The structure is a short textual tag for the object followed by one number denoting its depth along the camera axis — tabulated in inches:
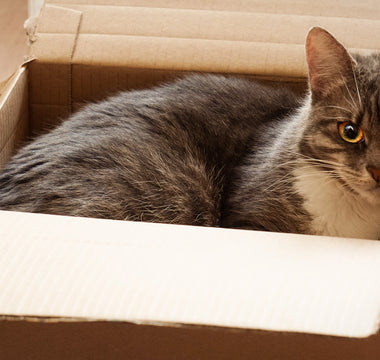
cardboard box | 44.7
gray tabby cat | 53.0
